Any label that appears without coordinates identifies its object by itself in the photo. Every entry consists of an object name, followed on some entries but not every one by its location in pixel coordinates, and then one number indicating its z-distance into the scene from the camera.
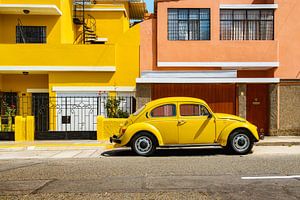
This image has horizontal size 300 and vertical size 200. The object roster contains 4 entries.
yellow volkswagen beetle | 11.57
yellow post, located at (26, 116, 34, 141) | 16.39
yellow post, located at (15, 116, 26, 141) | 16.33
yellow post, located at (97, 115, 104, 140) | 16.28
